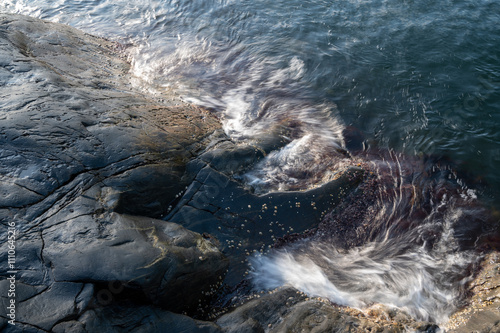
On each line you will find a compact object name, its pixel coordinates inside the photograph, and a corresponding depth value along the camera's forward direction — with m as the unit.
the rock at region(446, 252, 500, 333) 4.80
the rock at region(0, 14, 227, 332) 4.17
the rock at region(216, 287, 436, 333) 4.54
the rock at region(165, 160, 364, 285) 5.77
